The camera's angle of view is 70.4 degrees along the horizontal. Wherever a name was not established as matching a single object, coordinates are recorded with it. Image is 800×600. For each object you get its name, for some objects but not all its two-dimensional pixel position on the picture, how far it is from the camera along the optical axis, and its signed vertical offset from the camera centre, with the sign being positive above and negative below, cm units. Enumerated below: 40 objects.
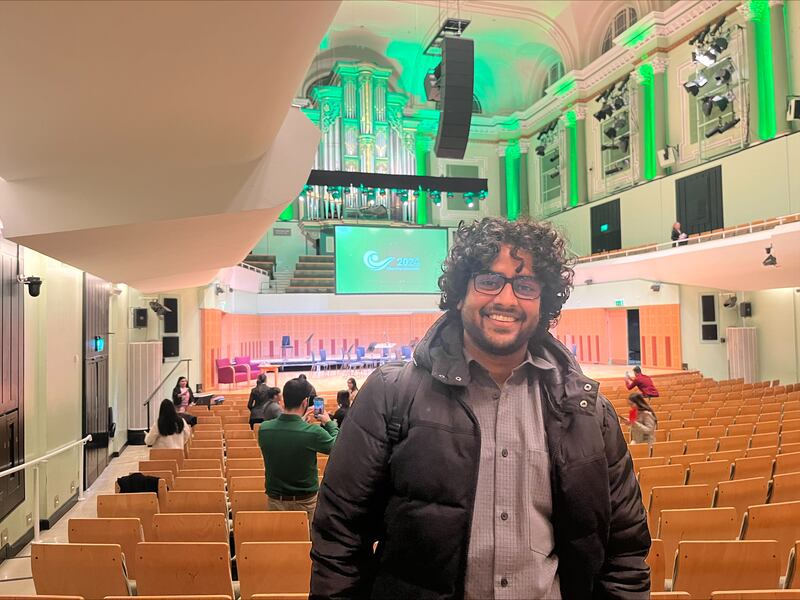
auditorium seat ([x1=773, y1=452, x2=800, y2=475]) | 473 -128
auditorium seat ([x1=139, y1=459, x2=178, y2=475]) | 524 -131
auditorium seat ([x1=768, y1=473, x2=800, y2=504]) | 409 -127
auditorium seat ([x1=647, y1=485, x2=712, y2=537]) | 374 -121
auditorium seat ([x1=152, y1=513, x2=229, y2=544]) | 330 -119
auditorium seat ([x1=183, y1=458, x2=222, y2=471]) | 541 -134
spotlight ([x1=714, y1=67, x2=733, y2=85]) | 1440 +611
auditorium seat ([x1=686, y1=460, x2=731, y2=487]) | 447 -126
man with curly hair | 120 -34
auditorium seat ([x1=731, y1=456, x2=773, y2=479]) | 462 -127
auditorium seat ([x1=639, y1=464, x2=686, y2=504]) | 429 -123
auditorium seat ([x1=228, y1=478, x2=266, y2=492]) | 436 -124
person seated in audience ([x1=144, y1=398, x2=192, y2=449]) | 570 -109
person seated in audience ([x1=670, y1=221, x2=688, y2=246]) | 1348 +193
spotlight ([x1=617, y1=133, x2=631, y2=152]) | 1831 +563
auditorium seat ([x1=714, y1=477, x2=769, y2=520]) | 393 -126
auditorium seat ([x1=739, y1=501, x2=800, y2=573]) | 321 -121
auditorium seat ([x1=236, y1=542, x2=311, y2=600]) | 273 -118
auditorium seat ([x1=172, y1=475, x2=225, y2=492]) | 438 -125
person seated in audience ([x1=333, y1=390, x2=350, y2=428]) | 646 -92
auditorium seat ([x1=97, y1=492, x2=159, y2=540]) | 391 -125
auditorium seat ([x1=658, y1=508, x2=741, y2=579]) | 314 -118
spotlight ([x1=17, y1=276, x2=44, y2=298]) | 506 +38
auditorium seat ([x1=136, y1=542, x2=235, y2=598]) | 274 -118
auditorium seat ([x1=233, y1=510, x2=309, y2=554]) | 323 -117
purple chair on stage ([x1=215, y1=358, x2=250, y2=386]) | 1406 -126
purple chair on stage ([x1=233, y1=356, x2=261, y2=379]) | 1558 -117
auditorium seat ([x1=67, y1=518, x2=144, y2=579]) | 331 -121
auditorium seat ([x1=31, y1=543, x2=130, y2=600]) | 277 -120
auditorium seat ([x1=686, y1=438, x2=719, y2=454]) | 567 -132
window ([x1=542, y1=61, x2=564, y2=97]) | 2225 +972
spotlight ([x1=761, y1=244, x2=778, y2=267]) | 980 +90
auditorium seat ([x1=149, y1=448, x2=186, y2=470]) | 555 -128
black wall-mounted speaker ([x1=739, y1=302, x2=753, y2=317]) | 1450 +9
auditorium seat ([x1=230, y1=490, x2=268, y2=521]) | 392 -123
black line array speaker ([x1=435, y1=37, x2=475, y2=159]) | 888 +364
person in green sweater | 341 -76
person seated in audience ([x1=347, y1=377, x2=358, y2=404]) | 732 -85
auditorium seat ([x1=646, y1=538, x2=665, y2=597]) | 259 -115
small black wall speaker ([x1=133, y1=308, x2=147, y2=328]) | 1085 +15
